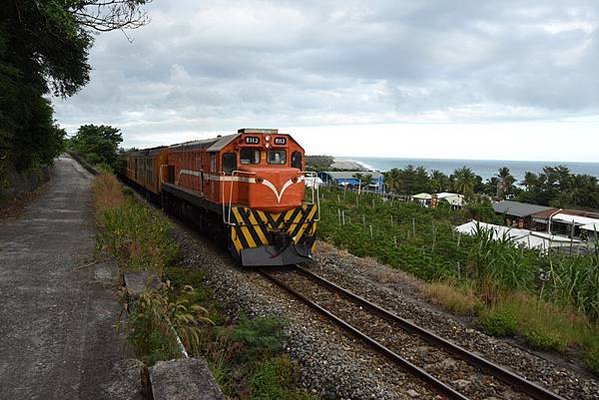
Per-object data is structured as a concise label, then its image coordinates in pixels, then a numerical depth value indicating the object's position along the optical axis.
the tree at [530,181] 78.94
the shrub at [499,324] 7.71
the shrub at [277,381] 5.42
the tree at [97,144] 55.56
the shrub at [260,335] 6.55
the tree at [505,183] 86.69
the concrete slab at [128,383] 4.34
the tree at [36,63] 12.92
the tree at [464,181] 80.91
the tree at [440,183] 87.00
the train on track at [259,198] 10.98
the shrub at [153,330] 4.70
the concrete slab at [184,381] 3.74
